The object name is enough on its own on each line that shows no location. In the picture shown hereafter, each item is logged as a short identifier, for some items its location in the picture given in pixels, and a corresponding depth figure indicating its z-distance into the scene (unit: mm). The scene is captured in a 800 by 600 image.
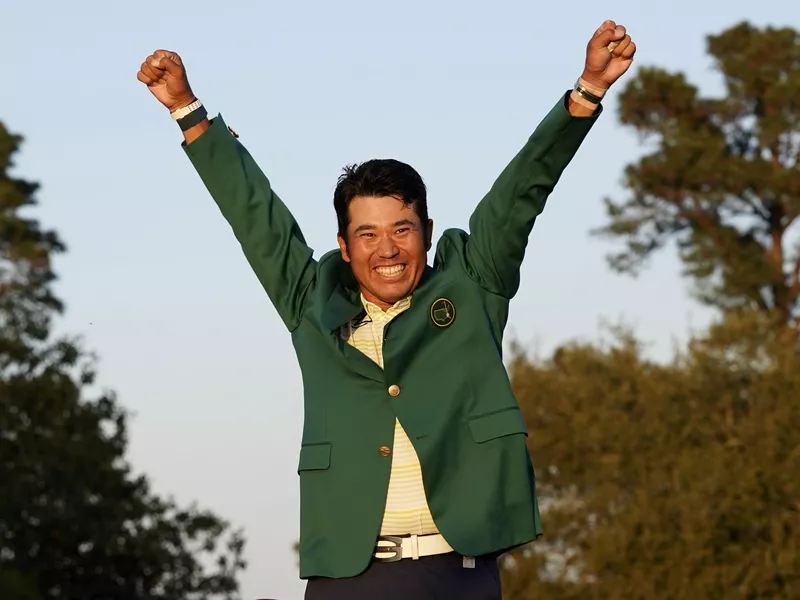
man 4371
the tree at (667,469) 23516
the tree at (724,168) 32531
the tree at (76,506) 21203
